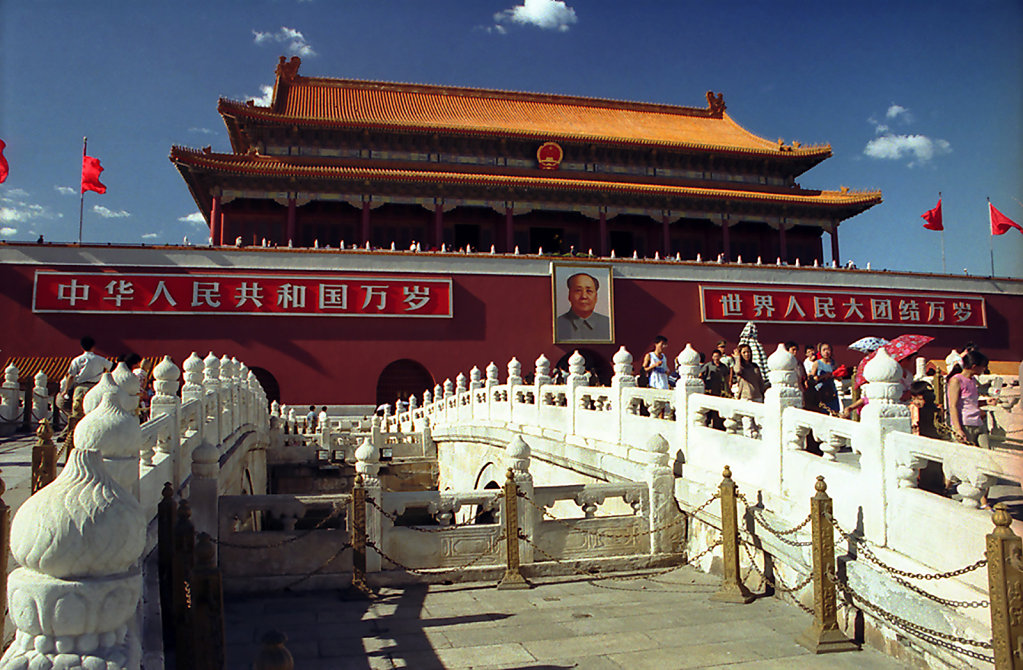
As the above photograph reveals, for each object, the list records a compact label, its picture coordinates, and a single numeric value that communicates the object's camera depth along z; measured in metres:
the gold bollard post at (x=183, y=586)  3.64
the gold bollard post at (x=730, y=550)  5.96
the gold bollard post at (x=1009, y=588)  3.60
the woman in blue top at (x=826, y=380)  8.84
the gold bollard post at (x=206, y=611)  3.49
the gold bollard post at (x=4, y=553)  3.30
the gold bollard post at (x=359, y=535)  6.46
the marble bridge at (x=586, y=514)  2.23
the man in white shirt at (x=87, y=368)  8.44
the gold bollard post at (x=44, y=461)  5.03
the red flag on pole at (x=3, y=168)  16.47
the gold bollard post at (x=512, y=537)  6.63
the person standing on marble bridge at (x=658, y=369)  9.44
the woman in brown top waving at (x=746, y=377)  7.61
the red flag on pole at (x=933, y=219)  24.81
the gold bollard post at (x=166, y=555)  4.47
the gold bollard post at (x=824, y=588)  4.84
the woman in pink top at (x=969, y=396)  6.53
